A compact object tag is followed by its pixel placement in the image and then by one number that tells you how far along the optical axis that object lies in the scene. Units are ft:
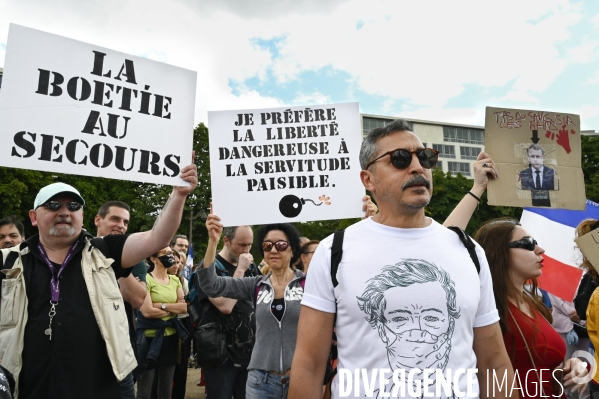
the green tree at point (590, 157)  113.70
